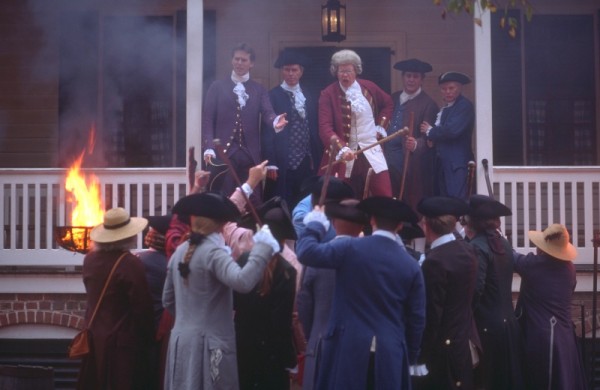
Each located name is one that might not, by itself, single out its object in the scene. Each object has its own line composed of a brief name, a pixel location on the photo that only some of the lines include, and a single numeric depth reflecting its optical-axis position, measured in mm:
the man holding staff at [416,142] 11516
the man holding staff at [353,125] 11133
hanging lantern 12719
